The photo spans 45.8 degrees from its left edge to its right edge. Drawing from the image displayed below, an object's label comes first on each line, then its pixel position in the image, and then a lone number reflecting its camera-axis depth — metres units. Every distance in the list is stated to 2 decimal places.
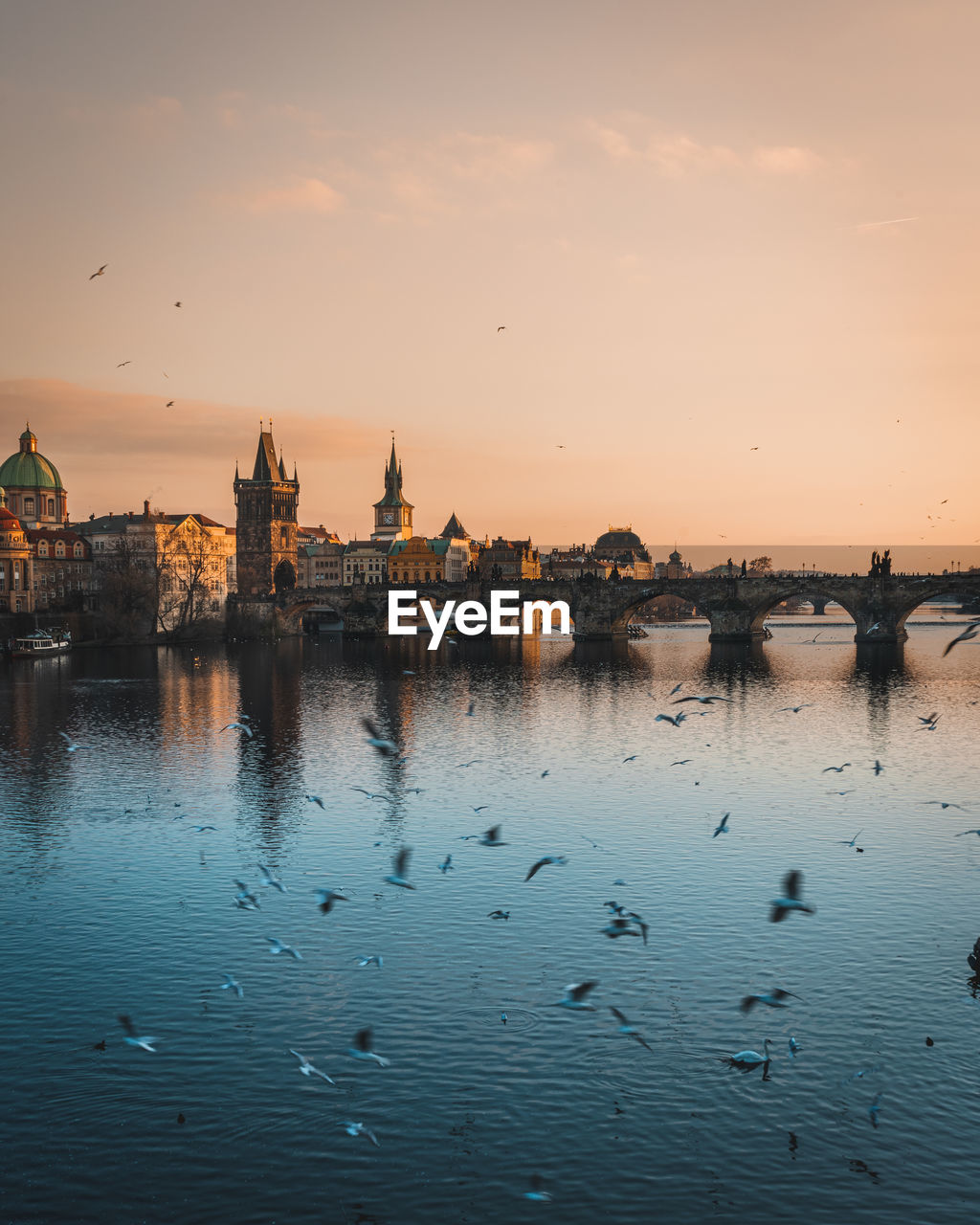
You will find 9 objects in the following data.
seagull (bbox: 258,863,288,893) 31.85
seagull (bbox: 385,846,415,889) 31.41
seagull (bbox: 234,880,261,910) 29.48
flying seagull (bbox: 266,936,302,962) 25.20
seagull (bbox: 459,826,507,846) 36.86
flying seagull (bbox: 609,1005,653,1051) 21.69
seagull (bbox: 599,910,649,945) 26.96
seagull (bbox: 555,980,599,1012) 23.23
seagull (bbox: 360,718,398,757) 53.97
